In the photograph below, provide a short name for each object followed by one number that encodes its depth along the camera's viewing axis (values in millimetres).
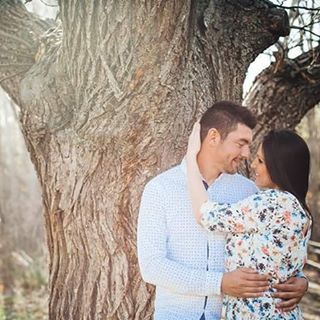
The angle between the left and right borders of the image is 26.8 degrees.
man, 2936
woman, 2932
